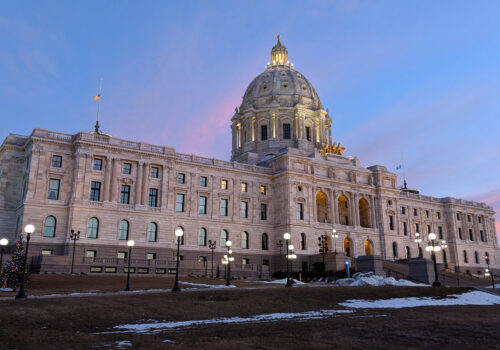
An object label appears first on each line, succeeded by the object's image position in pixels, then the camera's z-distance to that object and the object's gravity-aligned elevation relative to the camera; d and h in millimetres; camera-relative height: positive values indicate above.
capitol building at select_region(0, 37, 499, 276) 51688 +10366
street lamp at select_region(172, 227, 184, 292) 27522 -1097
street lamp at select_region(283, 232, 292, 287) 32759 -946
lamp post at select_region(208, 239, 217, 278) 48816 -45
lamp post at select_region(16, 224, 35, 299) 21391 -1152
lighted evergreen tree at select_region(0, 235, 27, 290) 29636 -56
